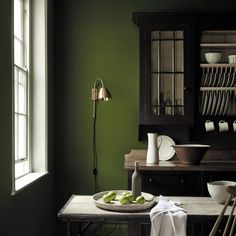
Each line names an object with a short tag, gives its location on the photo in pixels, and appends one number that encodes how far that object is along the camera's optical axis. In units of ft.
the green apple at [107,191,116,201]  7.94
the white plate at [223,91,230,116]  13.39
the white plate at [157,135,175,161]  13.76
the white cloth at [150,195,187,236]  7.16
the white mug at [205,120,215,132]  13.56
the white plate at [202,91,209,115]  13.35
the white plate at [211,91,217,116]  13.37
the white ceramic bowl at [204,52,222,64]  13.19
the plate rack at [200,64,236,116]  13.37
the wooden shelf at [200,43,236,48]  13.15
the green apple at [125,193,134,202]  7.77
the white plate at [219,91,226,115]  13.41
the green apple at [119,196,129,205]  7.65
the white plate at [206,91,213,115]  13.36
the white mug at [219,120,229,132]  13.61
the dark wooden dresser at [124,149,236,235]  11.91
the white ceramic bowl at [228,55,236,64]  13.25
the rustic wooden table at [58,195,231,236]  7.26
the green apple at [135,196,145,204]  7.66
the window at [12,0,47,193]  11.62
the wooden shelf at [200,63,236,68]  13.22
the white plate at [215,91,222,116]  13.38
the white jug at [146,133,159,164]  12.67
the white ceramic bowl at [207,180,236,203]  8.02
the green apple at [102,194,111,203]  7.87
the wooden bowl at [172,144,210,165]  12.30
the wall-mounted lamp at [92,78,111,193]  13.84
